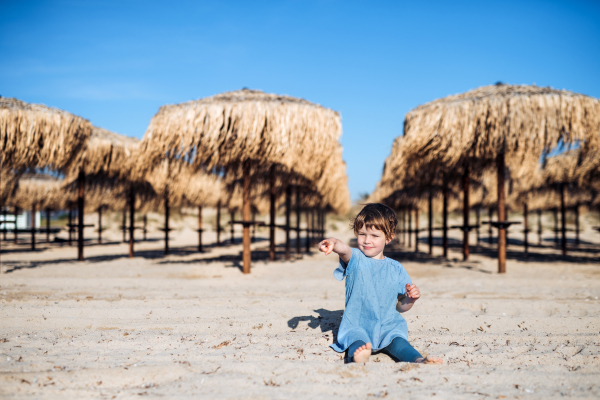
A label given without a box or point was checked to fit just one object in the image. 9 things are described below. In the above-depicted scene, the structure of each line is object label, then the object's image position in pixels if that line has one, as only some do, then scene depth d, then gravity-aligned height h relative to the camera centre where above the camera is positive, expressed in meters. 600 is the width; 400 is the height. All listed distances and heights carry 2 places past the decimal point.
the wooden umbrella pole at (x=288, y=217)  8.26 -0.30
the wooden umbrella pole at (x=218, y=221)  15.56 -0.78
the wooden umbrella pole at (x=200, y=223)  12.60 -0.72
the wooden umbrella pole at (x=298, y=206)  10.62 -0.03
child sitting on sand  2.26 -0.53
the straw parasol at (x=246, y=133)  6.14 +1.23
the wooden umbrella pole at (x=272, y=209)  8.20 -0.11
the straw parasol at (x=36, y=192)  14.51 +0.43
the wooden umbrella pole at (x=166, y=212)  10.45 -0.26
